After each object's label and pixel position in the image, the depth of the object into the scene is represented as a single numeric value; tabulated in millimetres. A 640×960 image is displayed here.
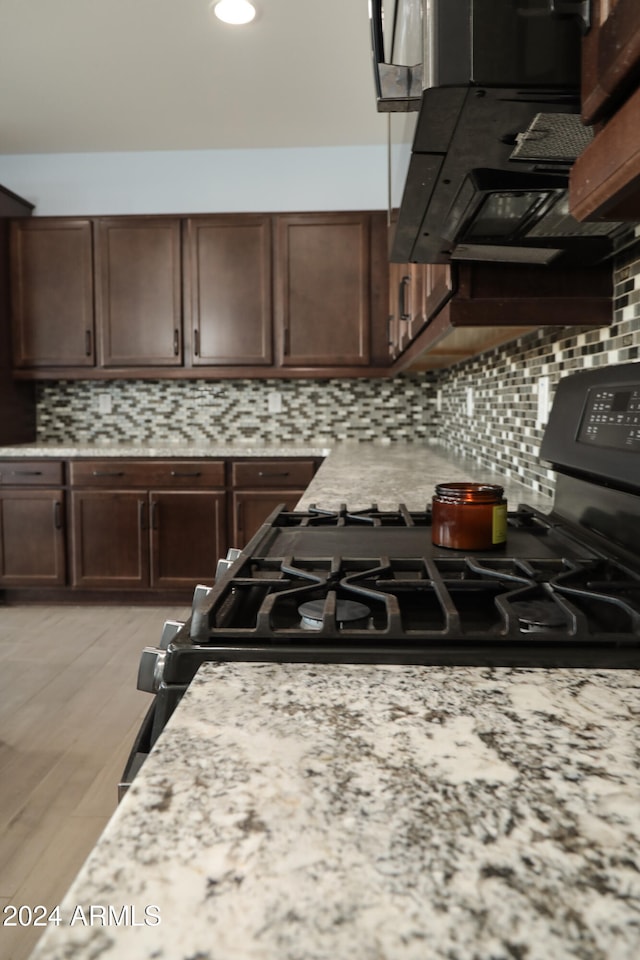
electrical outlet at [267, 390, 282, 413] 4184
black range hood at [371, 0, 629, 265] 697
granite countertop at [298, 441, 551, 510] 1700
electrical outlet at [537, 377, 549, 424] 1756
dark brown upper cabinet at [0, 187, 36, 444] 3863
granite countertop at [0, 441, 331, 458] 3592
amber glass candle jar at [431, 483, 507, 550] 1040
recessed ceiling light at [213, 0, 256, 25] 2562
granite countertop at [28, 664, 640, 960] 296
